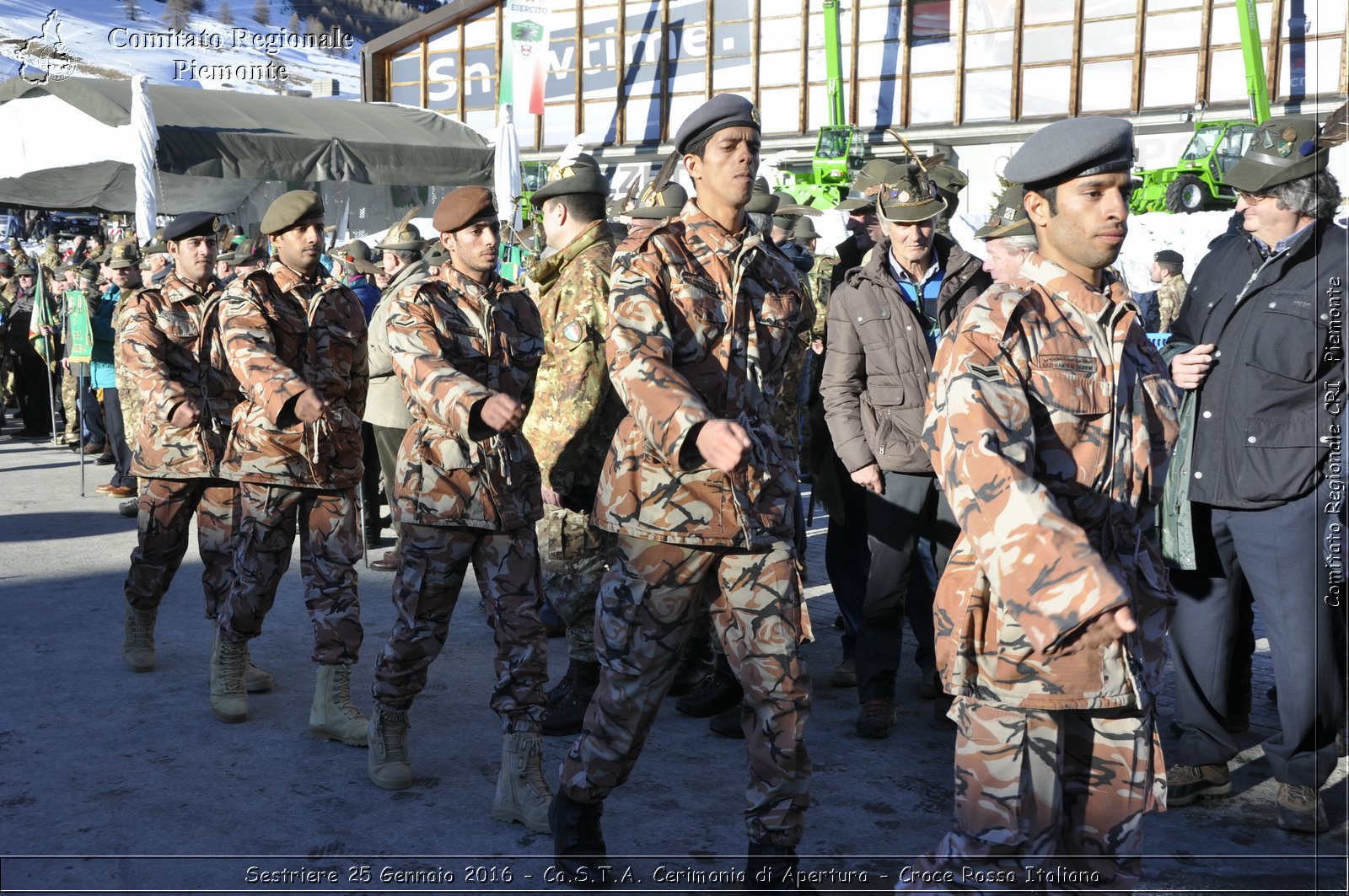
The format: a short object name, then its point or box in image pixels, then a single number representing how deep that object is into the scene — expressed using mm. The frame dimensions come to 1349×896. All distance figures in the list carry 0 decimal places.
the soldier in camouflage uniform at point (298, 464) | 4941
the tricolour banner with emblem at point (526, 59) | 23250
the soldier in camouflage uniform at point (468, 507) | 4125
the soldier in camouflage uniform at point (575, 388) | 5195
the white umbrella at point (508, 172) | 17078
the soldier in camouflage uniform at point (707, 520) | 3402
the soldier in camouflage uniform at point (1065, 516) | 2549
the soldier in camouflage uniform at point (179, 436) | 5672
